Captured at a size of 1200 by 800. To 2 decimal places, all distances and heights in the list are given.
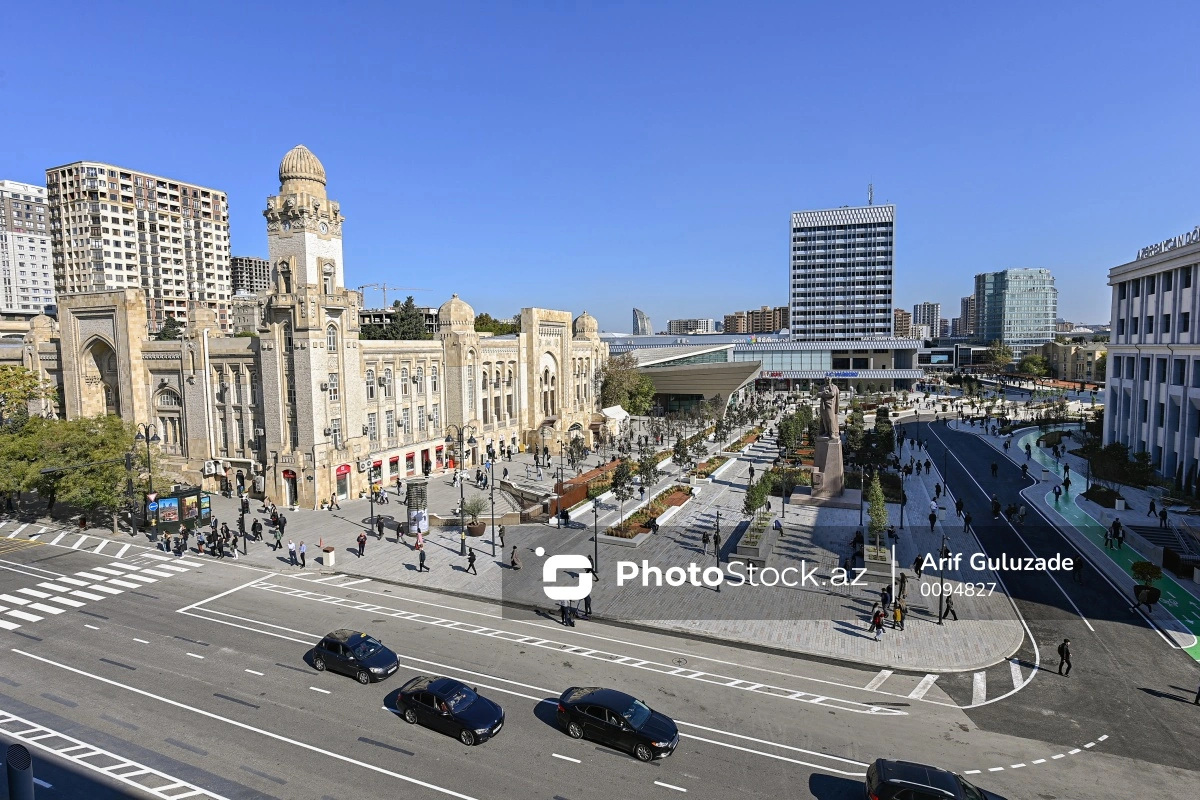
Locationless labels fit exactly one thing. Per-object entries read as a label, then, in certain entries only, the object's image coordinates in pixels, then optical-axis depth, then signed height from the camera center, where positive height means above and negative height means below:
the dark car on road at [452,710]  17.38 -9.26
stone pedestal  44.31 -7.61
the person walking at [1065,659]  21.36 -9.62
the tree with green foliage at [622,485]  40.81 -8.01
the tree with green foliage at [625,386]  80.69 -4.15
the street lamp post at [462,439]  54.98 -7.13
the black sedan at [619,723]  16.75 -9.25
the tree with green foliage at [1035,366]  154.90 -3.31
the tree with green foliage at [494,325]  105.12 +4.16
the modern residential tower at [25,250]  112.91 +16.84
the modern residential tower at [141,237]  100.88 +17.81
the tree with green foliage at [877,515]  32.06 -7.65
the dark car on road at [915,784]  14.19 -9.02
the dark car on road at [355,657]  20.72 -9.30
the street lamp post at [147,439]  38.72 -5.84
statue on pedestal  43.28 -3.85
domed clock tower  43.38 -0.03
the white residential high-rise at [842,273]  144.62 +16.60
